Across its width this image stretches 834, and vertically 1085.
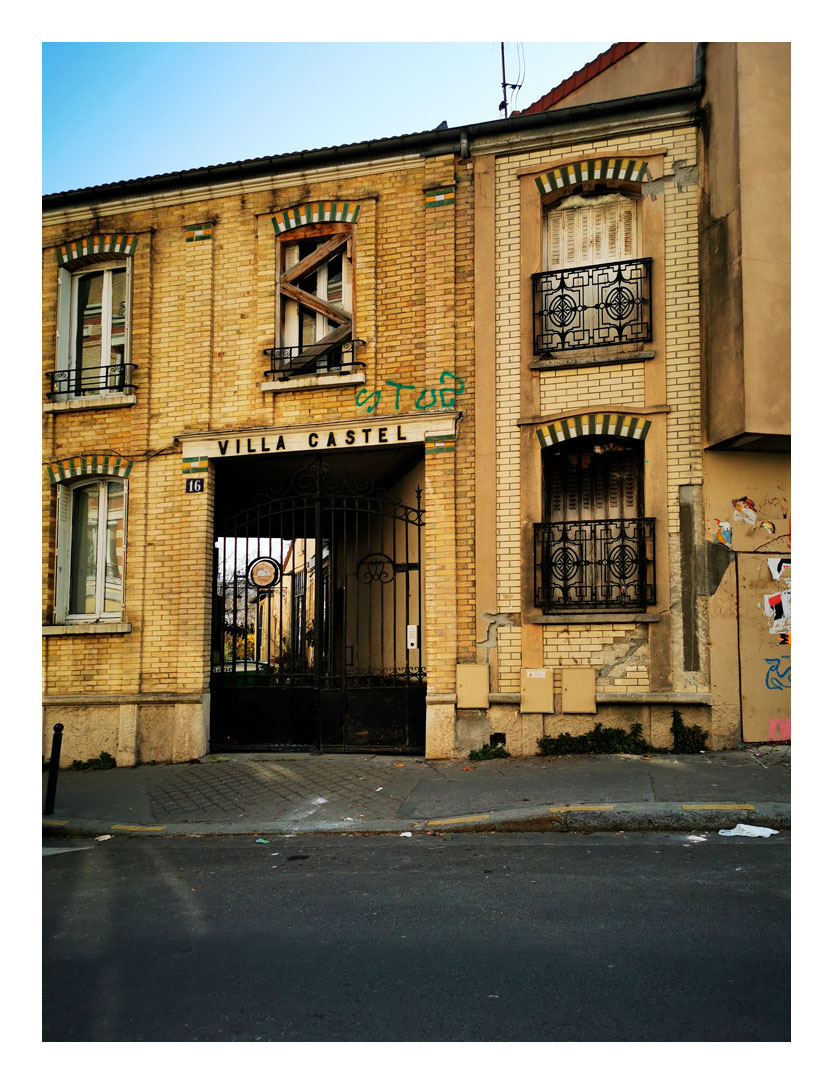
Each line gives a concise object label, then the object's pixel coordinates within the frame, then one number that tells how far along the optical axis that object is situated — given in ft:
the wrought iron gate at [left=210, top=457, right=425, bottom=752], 34.94
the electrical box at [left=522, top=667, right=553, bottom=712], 32.23
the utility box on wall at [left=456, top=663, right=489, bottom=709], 32.76
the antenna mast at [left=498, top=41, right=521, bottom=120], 47.05
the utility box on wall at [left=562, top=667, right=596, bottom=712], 31.83
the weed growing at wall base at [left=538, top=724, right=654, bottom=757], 31.40
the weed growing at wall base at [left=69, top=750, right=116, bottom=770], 36.09
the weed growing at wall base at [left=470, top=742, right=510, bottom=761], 32.37
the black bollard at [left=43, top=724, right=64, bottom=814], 28.30
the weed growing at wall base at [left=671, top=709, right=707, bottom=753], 30.94
